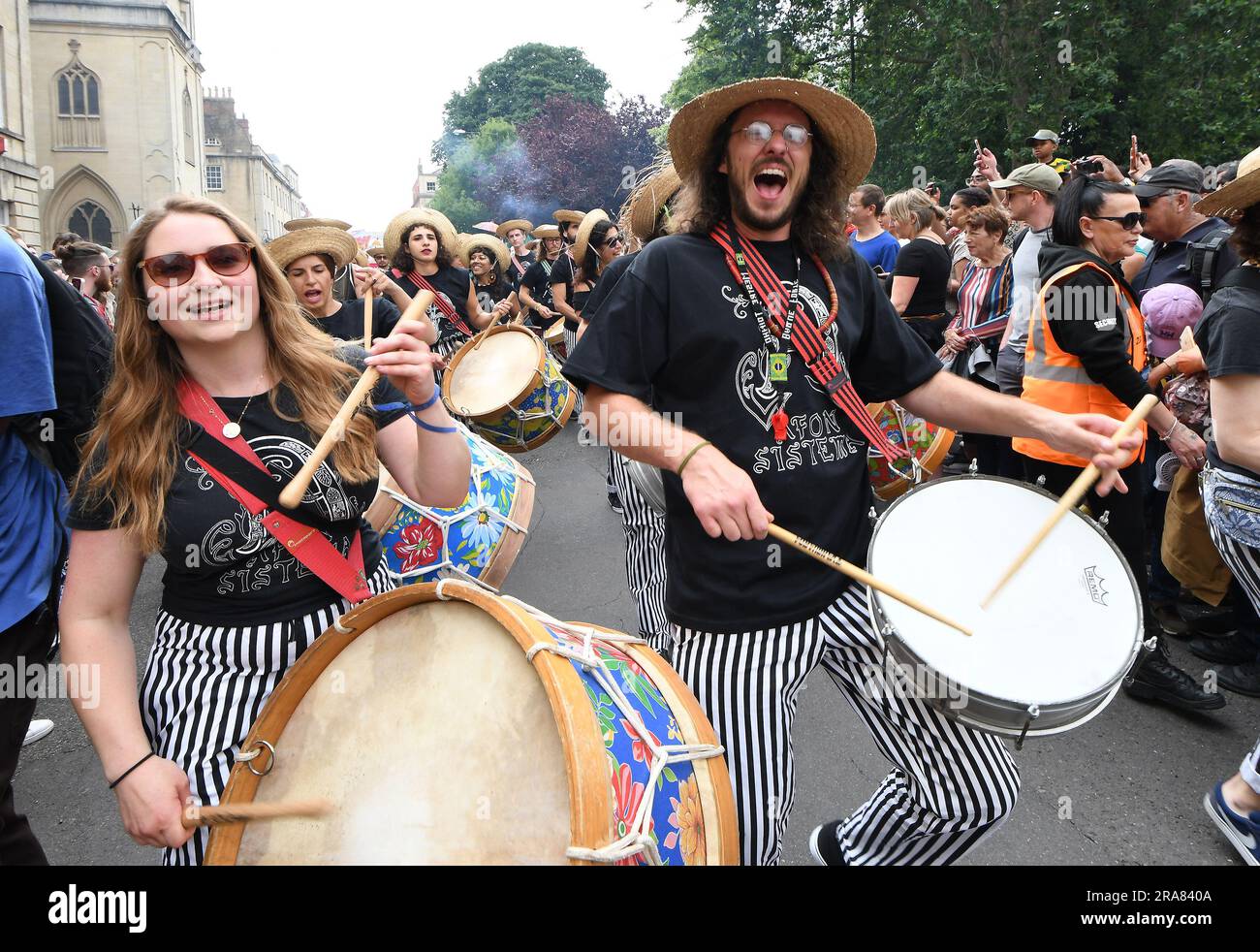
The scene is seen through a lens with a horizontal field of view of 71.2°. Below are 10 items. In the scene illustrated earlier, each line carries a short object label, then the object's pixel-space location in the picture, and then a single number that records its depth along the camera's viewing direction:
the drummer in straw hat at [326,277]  4.51
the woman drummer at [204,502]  1.87
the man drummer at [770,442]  2.05
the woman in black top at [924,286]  5.64
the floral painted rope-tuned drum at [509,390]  5.52
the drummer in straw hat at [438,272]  6.37
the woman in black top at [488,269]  10.54
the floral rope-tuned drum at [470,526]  3.46
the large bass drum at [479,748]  1.52
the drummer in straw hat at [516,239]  14.99
